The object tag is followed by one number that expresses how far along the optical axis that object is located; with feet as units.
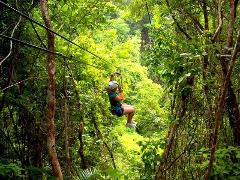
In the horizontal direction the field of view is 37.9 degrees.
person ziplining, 19.63
